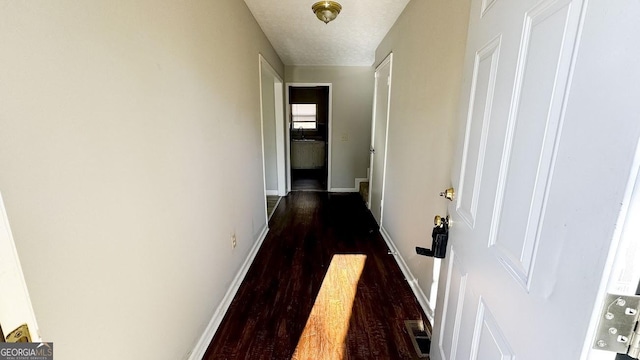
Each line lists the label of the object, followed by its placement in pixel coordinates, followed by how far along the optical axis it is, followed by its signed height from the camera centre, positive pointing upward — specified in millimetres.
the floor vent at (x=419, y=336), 1558 -1275
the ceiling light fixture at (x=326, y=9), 2129 +942
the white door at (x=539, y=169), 435 -86
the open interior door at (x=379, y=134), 3047 -83
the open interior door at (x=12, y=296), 430 -282
